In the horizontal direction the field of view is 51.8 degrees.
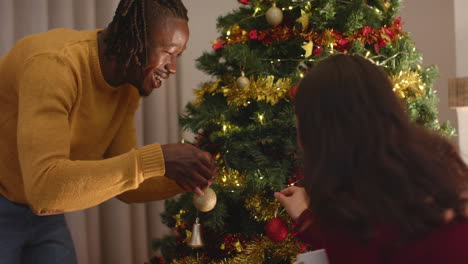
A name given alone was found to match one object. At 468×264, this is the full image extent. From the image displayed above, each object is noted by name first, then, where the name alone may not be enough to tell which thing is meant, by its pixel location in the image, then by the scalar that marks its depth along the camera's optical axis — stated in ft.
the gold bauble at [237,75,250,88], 4.89
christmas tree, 4.87
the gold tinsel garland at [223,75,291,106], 4.83
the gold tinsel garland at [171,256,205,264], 5.34
